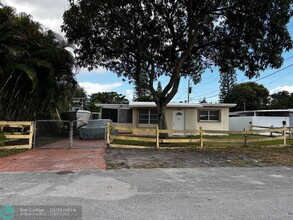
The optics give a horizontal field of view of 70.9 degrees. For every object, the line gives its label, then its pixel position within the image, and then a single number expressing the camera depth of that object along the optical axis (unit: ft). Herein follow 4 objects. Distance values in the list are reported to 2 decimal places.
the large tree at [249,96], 125.61
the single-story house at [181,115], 55.28
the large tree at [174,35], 30.93
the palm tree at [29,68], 31.06
